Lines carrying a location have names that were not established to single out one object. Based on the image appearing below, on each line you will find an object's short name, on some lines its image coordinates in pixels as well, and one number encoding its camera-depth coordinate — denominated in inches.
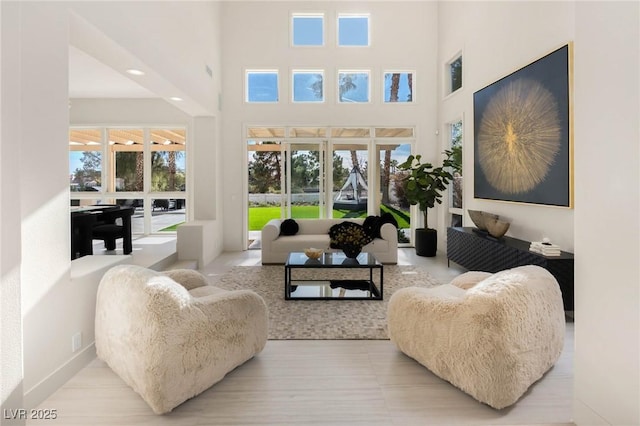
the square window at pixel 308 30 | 289.9
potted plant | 262.1
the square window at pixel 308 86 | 293.6
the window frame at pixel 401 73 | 291.9
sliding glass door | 297.0
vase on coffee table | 183.5
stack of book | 140.5
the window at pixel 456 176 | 259.8
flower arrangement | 182.7
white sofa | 237.9
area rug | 128.5
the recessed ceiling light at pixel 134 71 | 156.5
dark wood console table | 134.8
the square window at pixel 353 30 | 290.5
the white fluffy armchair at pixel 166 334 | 81.5
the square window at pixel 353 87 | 294.5
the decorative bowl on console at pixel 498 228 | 180.7
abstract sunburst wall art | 149.3
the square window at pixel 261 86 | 292.8
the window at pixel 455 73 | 257.2
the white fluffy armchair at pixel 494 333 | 83.2
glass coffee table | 166.9
